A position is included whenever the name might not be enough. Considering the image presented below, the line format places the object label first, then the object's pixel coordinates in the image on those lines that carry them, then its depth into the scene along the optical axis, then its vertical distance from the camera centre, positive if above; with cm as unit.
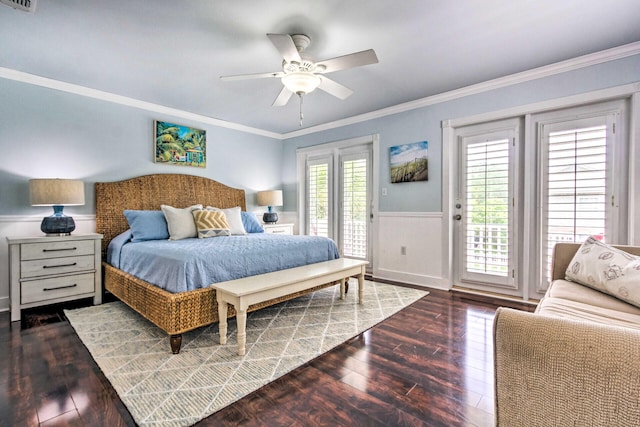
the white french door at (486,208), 347 -2
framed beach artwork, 402 +60
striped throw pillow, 362 -19
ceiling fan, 221 +110
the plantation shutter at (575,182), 293 +23
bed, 221 -22
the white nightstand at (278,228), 503 -35
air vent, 180 +121
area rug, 167 -103
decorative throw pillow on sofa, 170 -40
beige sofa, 74 -43
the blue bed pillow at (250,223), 449 -23
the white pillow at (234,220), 405 -17
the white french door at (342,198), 479 +16
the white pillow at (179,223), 353 -18
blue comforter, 234 -44
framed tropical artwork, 418 +90
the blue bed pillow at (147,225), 342 -19
